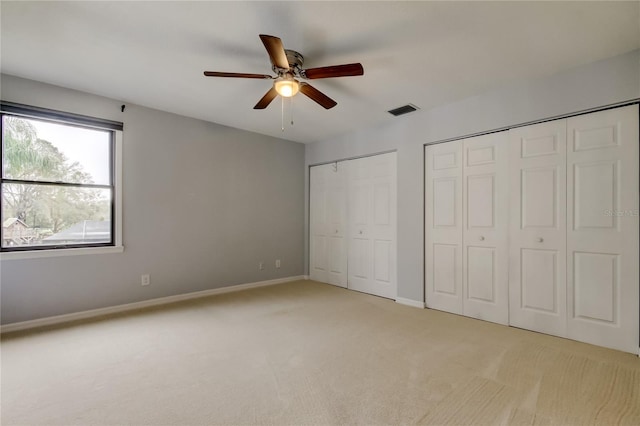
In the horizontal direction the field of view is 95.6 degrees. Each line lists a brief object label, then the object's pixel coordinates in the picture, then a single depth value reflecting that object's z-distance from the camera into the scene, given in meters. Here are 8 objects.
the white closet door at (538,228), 2.78
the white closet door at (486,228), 3.13
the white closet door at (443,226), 3.48
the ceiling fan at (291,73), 1.97
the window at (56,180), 2.92
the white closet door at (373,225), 4.17
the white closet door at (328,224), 4.85
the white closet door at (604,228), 2.43
